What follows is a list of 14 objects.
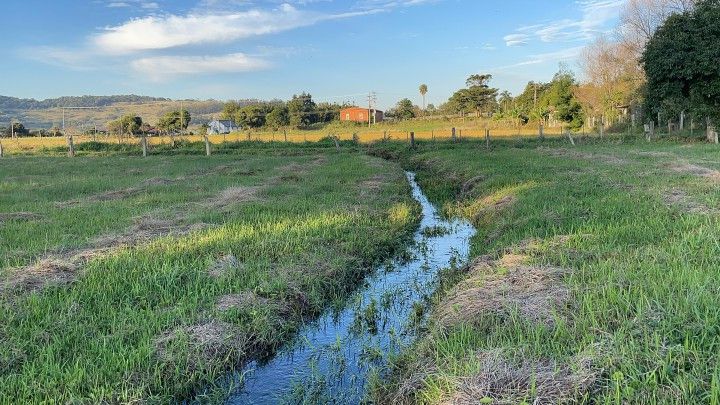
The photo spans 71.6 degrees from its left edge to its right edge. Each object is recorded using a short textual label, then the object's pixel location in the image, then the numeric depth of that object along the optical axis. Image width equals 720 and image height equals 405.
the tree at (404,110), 92.50
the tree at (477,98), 84.50
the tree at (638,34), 43.00
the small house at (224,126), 90.34
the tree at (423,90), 110.34
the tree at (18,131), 74.09
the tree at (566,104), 54.50
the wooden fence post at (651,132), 31.00
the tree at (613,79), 43.78
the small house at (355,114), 93.41
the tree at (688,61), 26.50
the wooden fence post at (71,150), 32.71
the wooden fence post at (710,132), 27.27
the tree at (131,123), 75.86
